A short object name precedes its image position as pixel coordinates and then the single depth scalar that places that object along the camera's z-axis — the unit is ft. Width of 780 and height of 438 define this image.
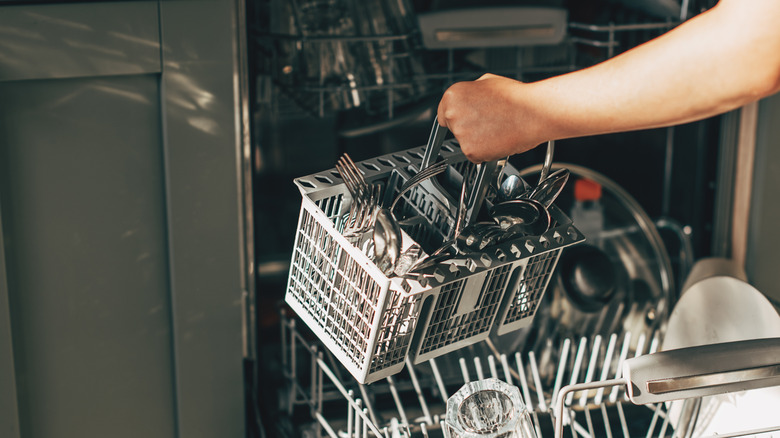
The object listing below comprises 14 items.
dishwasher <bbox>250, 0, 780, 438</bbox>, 2.80
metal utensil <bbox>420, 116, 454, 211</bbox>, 2.70
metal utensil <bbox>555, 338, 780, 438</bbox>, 2.31
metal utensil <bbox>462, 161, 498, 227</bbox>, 2.54
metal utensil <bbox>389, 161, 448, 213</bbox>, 2.59
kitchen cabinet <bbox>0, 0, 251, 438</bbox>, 3.23
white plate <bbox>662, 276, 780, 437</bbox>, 3.35
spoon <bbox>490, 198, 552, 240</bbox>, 2.62
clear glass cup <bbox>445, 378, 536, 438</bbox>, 2.79
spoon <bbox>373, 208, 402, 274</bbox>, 2.47
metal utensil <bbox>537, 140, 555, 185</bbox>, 2.72
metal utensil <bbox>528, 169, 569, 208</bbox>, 2.70
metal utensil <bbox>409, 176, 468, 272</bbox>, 2.44
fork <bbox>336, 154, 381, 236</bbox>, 2.62
